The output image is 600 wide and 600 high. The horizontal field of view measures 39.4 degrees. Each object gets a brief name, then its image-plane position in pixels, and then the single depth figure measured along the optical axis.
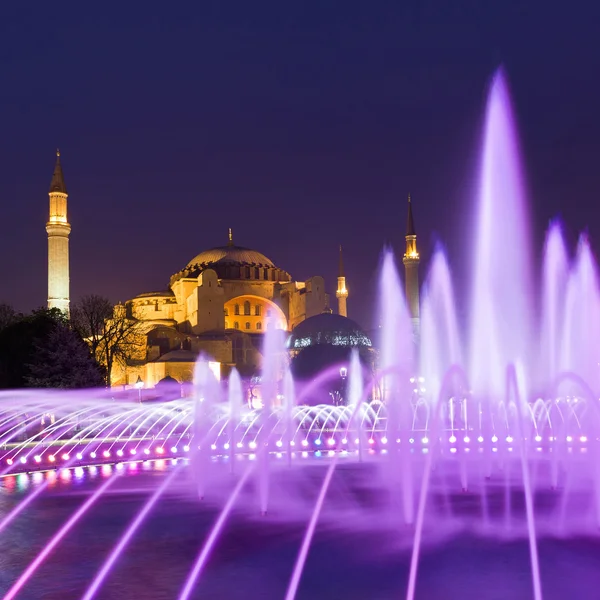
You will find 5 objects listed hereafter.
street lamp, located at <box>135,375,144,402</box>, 45.46
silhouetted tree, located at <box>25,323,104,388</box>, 32.44
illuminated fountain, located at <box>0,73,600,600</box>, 8.13
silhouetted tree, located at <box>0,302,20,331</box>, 51.94
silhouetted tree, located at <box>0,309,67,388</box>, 35.59
